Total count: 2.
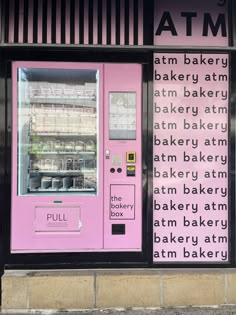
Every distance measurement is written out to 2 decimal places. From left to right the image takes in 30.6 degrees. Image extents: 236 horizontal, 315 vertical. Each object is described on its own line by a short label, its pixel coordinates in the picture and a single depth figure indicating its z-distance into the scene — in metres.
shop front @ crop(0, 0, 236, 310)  4.52
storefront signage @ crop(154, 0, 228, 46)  4.65
